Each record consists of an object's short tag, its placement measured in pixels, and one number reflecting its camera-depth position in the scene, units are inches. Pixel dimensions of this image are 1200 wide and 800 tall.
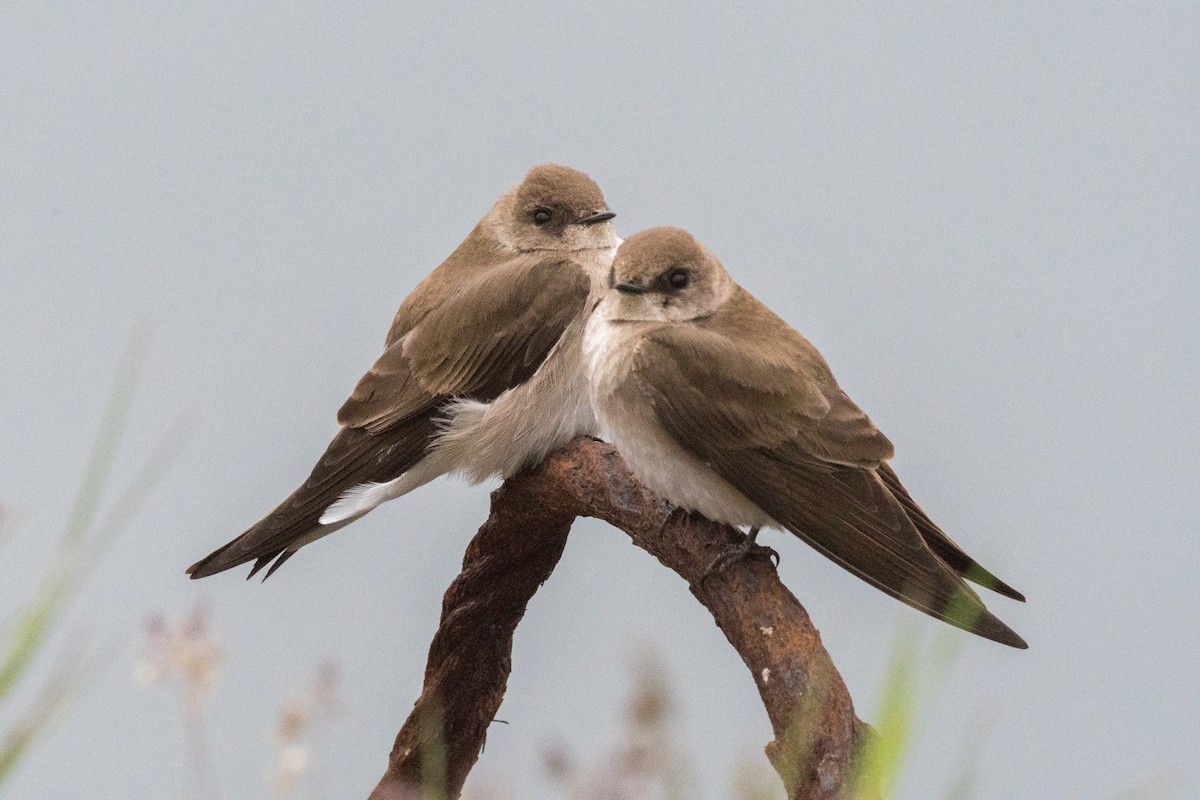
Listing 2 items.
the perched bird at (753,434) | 174.9
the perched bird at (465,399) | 217.2
